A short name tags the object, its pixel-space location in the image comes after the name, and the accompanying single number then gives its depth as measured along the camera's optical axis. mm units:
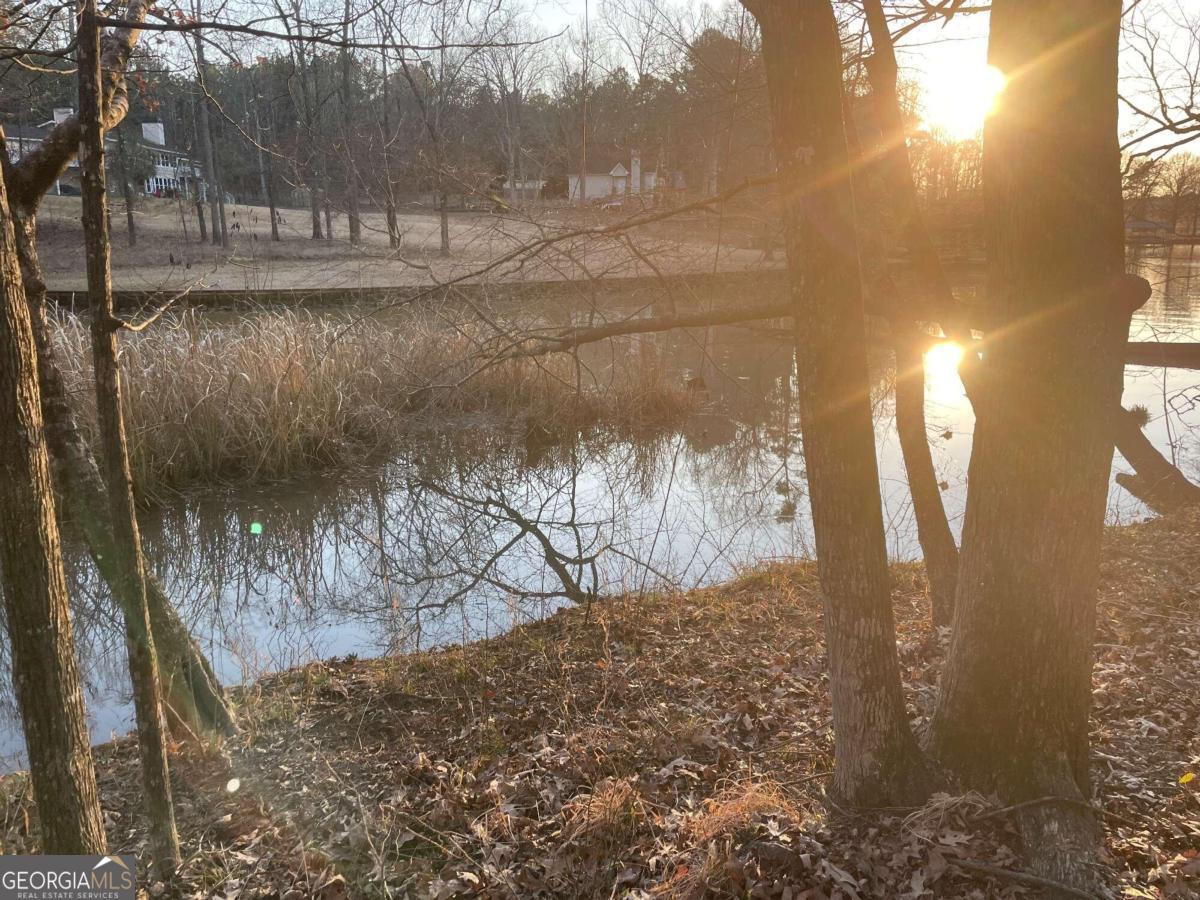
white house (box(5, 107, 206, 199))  37781
